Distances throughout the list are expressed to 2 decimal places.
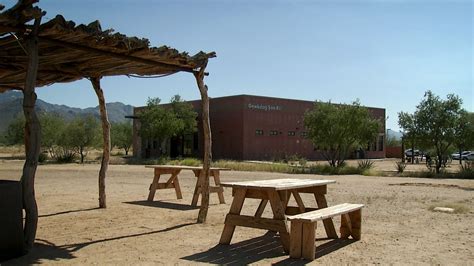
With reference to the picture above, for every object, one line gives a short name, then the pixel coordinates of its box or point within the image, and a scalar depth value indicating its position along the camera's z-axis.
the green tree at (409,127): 30.27
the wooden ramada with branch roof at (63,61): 6.07
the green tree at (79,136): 38.62
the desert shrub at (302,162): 34.92
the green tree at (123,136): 59.77
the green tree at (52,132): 39.28
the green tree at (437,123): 28.88
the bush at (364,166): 28.94
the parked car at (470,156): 56.26
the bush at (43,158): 36.35
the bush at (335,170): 27.84
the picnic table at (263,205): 6.51
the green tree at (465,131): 28.81
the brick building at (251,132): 43.31
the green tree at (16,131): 42.91
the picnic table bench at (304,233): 6.09
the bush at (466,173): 25.55
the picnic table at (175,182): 11.29
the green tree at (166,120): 39.75
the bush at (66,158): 36.42
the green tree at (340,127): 30.67
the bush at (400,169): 28.75
